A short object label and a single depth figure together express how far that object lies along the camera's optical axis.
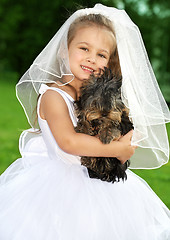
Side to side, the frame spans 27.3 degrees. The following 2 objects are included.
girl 2.98
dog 2.97
